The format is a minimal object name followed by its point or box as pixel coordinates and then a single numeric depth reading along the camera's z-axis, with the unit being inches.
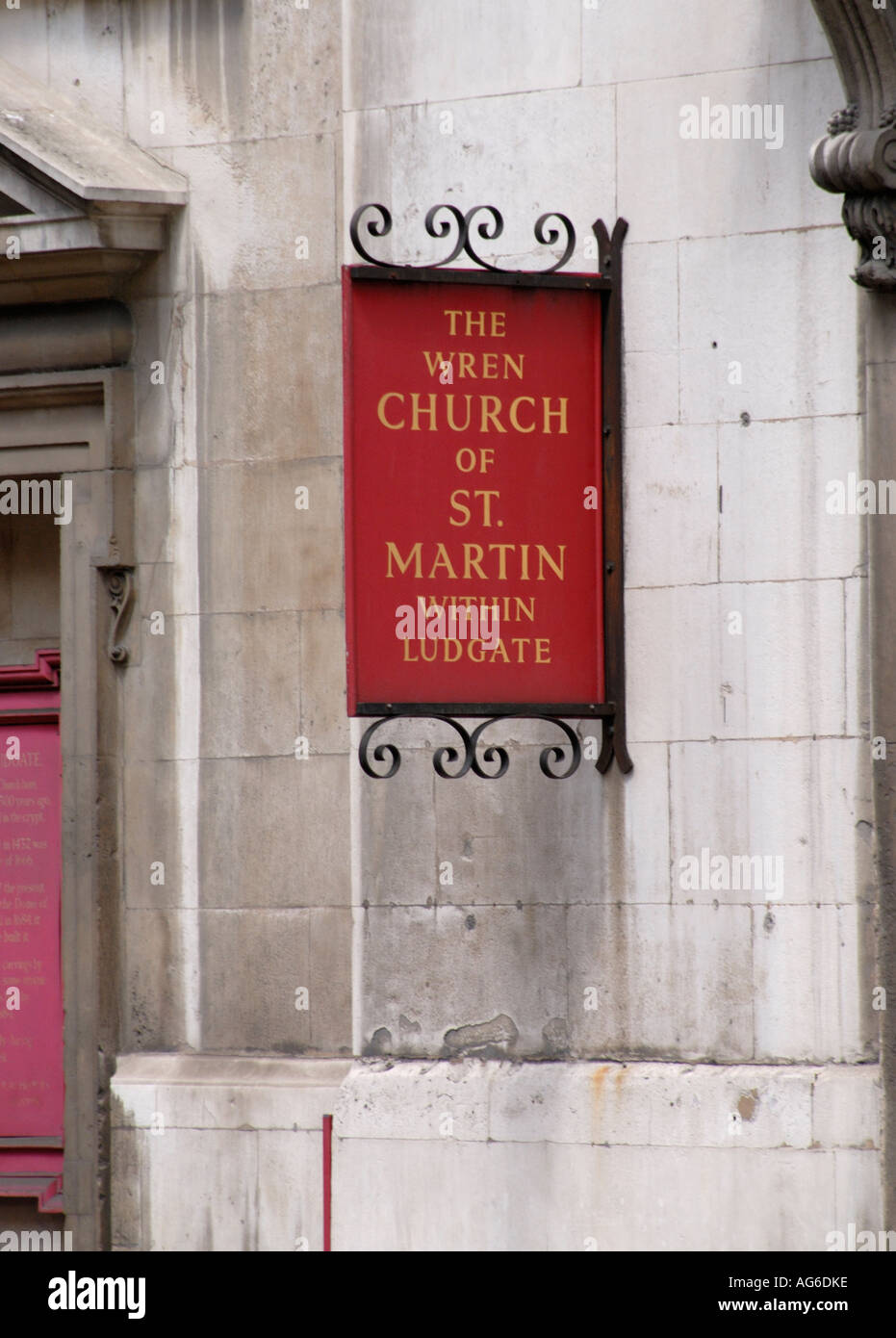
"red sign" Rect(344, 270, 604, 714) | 583.2
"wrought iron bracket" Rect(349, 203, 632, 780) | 583.5
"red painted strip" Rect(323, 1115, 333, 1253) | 638.5
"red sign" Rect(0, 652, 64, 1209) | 709.9
